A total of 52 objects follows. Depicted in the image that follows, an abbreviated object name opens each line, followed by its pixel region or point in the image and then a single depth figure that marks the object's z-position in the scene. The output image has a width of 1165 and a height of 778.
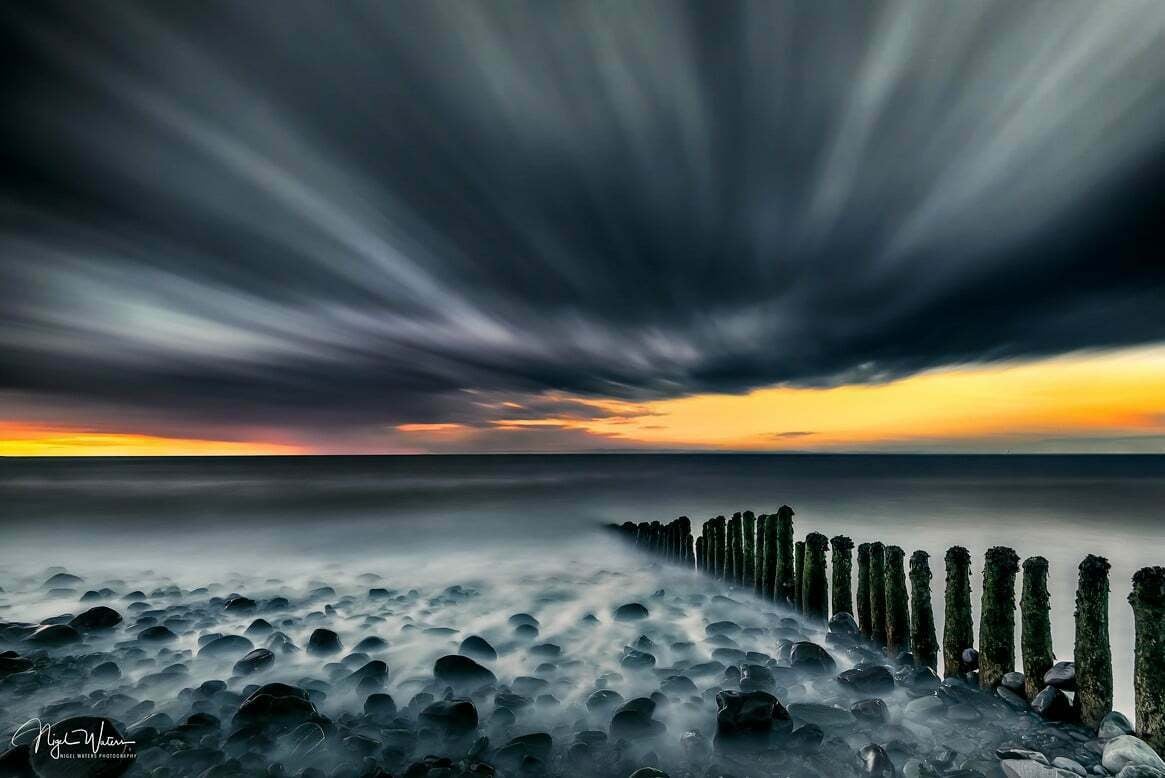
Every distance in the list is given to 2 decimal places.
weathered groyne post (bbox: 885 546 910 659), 6.02
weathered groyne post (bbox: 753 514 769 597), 8.66
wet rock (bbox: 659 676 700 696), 5.27
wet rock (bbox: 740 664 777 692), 5.36
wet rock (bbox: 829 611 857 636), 6.73
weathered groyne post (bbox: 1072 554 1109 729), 4.25
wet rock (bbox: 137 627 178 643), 6.58
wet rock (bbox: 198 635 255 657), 6.24
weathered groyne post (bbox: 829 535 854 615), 6.84
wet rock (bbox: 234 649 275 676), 5.74
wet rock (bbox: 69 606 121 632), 6.91
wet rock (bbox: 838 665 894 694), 5.21
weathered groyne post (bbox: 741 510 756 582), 9.15
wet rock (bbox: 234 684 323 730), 4.47
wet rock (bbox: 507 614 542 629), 7.50
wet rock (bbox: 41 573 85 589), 10.25
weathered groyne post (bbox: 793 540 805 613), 7.62
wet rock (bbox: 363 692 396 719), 4.78
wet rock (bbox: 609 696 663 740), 4.51
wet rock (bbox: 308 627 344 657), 6.35
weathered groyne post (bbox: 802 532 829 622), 7.32
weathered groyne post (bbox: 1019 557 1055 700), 4.71
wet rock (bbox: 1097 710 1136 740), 4.08
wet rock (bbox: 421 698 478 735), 4.53
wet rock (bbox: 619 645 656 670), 6.04
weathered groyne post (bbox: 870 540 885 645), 6.27
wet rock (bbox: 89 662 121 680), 5.50
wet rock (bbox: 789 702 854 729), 4.56
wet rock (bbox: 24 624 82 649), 6.31
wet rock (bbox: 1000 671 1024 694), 4.83
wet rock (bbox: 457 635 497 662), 6.25
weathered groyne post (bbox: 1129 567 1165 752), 3.91
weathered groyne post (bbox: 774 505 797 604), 8.05
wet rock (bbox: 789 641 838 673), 5.77
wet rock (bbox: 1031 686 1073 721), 4.47
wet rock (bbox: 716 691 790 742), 4.35
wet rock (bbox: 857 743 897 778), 3.83
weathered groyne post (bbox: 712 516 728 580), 9.88
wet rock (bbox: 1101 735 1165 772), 3.63
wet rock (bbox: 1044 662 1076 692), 4.50
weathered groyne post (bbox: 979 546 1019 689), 4.98
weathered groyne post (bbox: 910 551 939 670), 5.68
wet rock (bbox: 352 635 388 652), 6.48
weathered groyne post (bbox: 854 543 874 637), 6.38
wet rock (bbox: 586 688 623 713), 5.00
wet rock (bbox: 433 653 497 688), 5.48
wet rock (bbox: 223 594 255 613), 8.11
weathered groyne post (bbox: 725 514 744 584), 9.44
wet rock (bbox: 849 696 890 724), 4.58
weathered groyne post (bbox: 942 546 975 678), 5.33
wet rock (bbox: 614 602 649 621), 7.79
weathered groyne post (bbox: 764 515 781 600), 8.36
